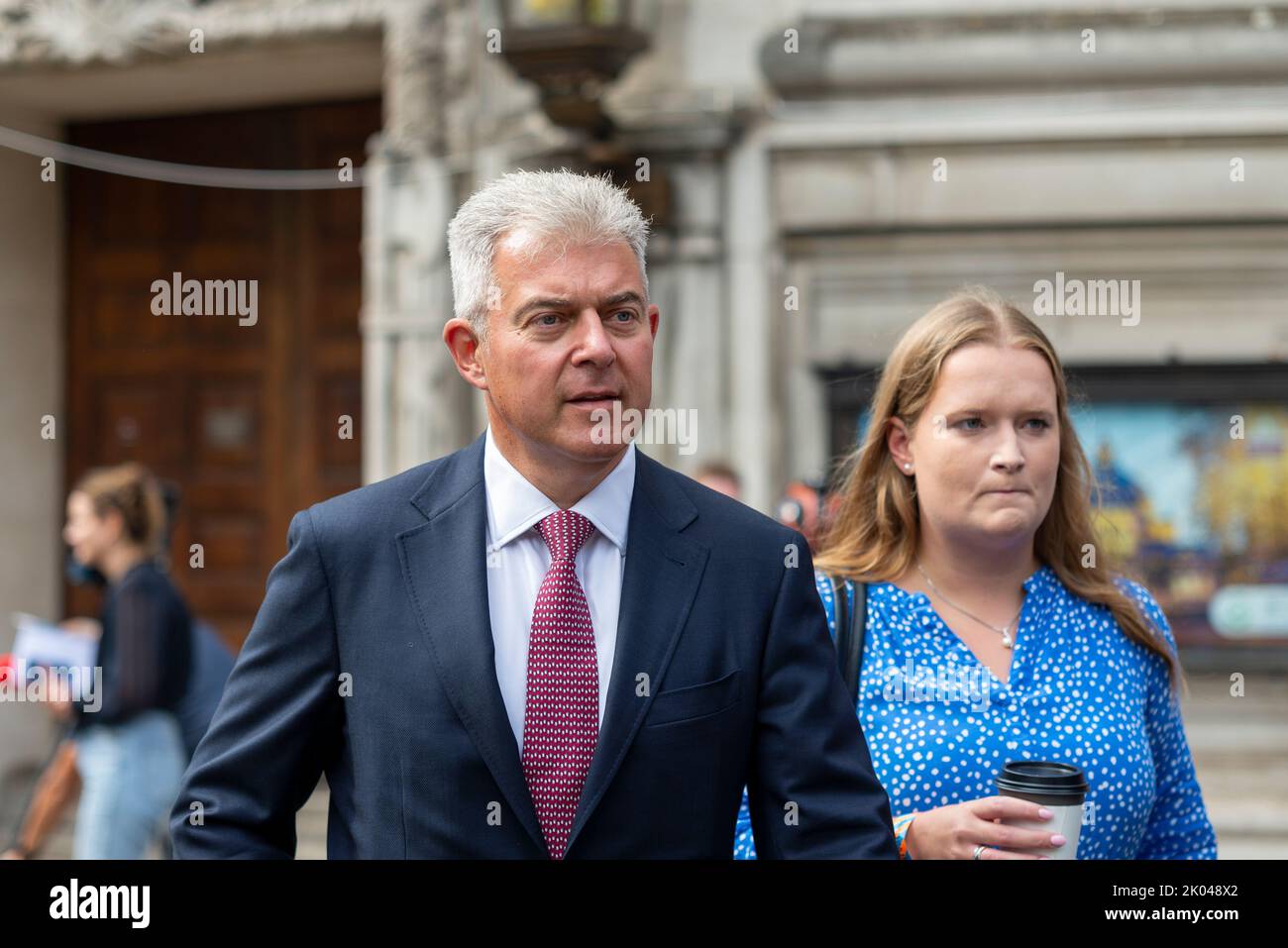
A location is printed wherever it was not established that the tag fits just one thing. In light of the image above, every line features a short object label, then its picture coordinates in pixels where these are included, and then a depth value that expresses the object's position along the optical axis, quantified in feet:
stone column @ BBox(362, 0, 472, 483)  26.45
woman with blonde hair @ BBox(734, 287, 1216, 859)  8.41
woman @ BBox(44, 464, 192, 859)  18.17
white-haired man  6.75
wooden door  30.55
